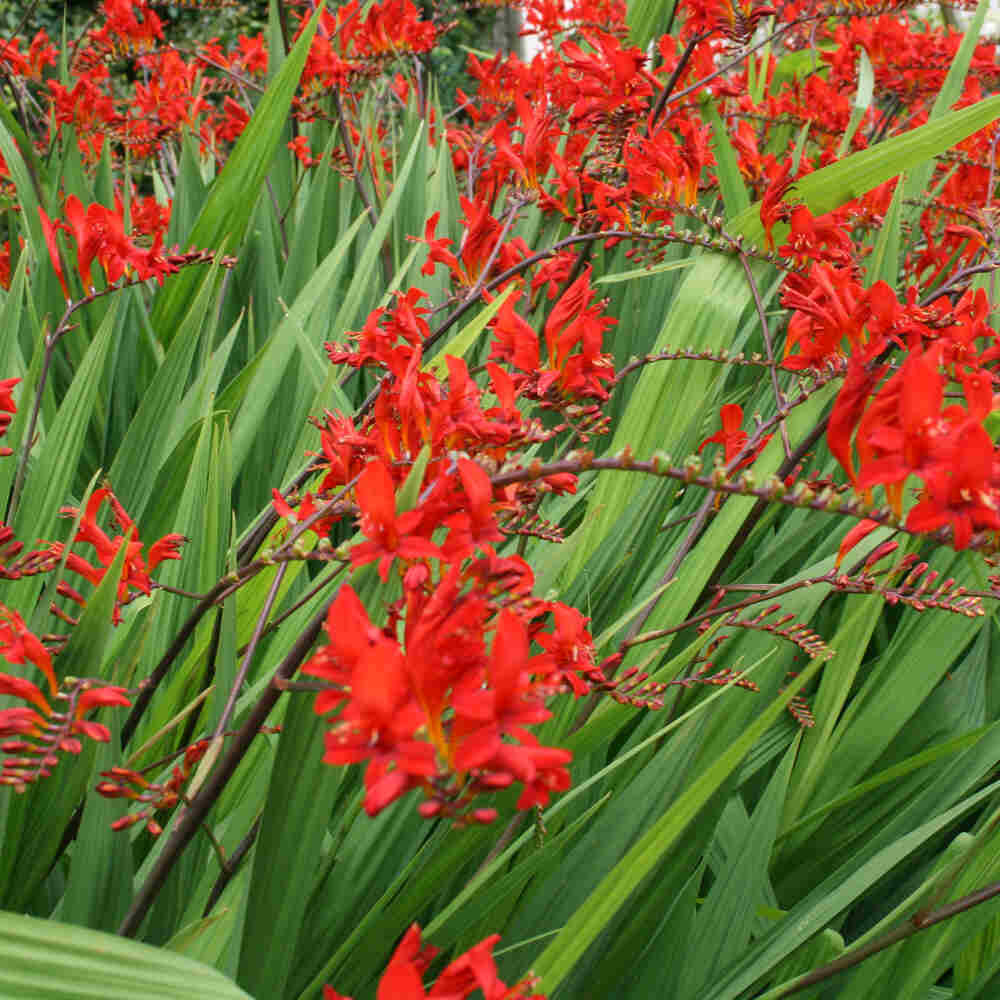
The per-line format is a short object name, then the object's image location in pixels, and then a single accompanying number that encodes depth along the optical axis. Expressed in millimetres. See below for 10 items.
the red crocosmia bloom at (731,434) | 1004
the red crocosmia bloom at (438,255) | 1229
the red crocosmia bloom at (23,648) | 567
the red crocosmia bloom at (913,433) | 562
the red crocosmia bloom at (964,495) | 524
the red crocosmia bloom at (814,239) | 1054
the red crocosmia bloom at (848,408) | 642
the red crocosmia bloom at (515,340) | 955
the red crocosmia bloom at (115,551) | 777
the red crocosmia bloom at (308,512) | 691
